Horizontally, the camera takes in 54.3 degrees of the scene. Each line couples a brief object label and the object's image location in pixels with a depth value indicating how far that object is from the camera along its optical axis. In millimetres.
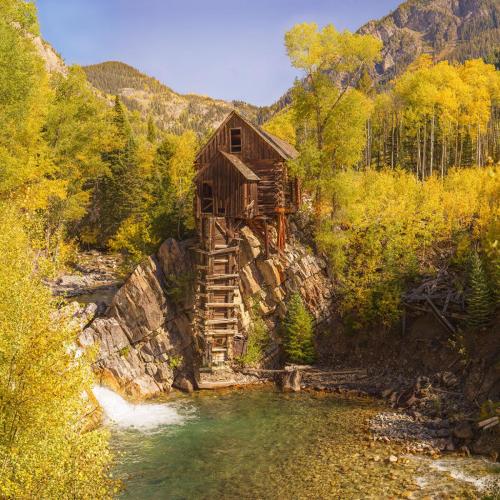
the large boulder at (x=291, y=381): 27953
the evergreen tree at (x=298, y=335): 30125
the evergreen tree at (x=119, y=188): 48344
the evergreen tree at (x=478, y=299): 24438
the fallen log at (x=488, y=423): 19203
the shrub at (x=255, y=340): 30391
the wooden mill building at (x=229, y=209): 30156
